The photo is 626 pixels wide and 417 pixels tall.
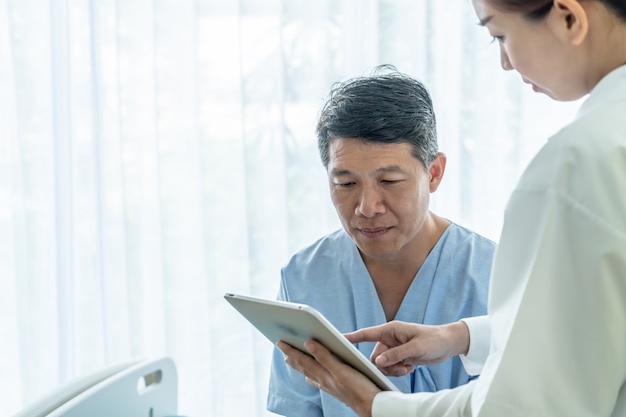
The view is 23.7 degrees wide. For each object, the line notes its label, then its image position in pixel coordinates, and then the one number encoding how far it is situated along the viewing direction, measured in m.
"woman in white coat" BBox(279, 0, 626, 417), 1.40
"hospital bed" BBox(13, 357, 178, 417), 1.79
